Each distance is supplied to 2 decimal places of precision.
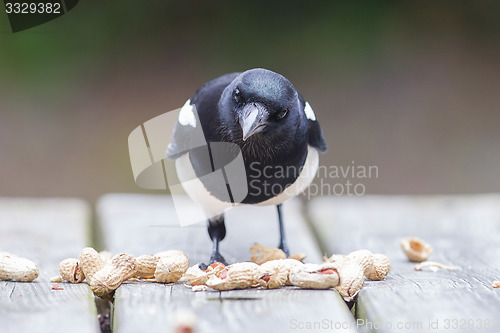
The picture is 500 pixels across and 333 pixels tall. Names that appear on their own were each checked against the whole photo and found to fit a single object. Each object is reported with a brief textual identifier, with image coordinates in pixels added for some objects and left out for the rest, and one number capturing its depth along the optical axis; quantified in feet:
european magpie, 15.51
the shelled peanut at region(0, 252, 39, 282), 14.06
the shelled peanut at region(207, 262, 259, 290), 13.33
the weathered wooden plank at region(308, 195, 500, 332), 11.76
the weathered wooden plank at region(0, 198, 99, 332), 11.37
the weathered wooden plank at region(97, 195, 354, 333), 11.35
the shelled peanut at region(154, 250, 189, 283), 14.07
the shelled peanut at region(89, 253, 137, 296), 13.34
